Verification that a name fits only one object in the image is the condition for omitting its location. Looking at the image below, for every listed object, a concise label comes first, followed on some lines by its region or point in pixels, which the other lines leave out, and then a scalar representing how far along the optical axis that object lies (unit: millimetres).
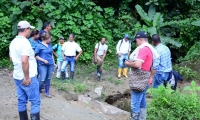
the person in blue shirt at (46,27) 7343
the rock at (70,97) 8167
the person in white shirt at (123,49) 10781
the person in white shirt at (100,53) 10477
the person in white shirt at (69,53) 9500
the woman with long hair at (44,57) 7051
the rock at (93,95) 8901
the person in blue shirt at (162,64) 6992
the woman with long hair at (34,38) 7100
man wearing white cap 4746
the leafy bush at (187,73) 11156
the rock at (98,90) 9345
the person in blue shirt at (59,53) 9805
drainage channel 9055
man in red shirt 5418
